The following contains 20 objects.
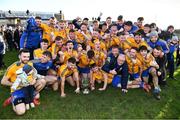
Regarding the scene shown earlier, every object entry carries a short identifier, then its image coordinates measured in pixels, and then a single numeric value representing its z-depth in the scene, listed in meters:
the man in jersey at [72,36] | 4.26
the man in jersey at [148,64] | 3.85
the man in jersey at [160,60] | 3.94
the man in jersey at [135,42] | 4.14
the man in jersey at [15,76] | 3.07
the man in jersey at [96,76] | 3.91
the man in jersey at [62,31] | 4.54
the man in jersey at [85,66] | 3.85
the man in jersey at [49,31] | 4.51
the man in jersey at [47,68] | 3.60
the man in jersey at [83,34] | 4.47
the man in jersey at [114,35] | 4.39
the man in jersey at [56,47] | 3.94
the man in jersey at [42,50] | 3.82
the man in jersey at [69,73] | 3.64
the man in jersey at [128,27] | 4.56
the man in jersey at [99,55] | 3.94
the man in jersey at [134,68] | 3.92
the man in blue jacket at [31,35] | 4.51
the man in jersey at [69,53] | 3.86
